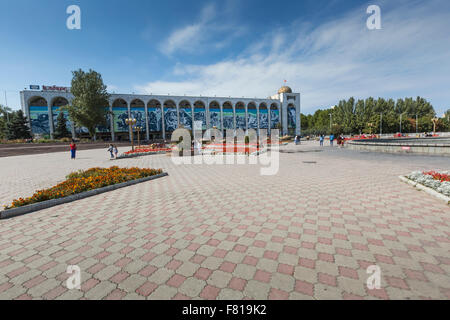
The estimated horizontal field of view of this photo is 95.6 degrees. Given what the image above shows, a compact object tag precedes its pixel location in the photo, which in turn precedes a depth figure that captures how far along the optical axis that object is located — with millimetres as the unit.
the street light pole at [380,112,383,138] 54019
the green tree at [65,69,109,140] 37719
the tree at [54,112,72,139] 42906
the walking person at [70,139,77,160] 16022
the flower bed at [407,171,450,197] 5004
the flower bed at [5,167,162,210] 5266
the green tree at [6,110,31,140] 38000
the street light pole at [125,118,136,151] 20825
